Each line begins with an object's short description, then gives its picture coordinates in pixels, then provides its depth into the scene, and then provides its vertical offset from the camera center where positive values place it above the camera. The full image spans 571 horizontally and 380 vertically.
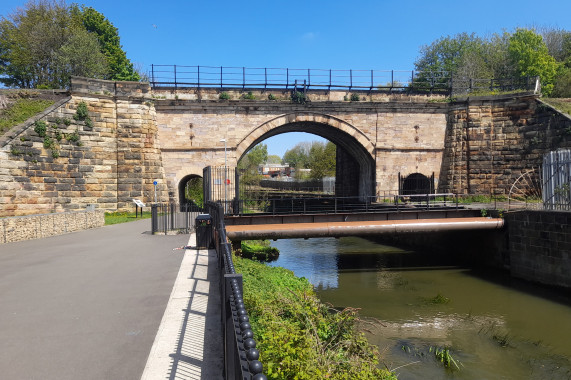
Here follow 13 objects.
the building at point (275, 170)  117.71 +7.35
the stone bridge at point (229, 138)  22.02 +3.64
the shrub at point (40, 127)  21.33 +3.84
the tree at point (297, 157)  102.69 +10.70
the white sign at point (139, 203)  22.53 -0.61
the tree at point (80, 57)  31.50 +11.69
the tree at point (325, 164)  62.00 +4.61
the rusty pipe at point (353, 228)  13.69 -1.42
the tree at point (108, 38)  39.47 +17.20
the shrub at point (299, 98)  26.38 +6.59
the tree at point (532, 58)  39.38 +14.14
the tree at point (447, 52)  52.00 +19.77
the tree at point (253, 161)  59.56 +7.41
